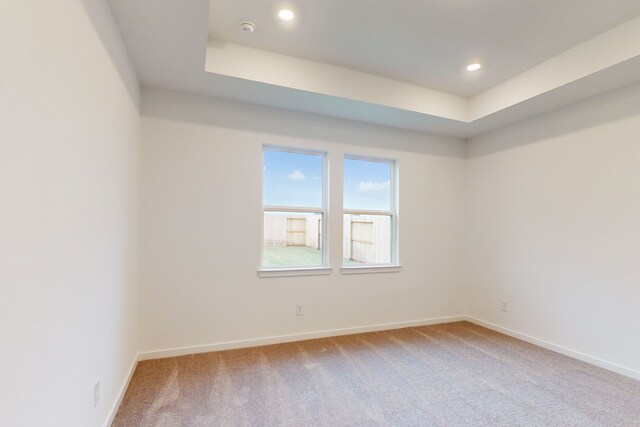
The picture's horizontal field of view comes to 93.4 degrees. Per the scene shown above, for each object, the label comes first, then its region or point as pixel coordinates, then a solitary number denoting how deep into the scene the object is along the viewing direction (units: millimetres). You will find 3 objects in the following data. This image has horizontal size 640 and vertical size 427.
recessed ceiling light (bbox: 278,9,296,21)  2280
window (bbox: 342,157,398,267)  3832
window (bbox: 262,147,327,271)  3447
